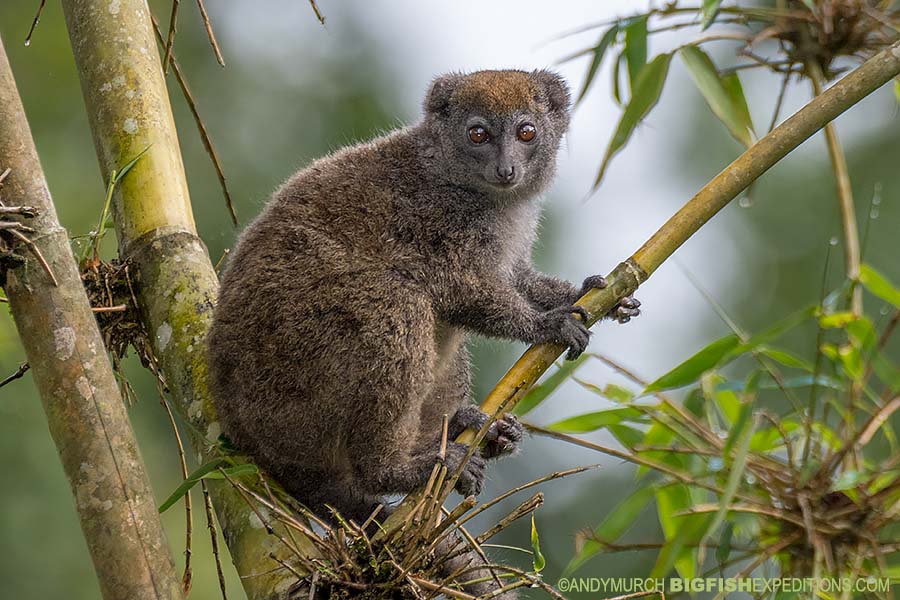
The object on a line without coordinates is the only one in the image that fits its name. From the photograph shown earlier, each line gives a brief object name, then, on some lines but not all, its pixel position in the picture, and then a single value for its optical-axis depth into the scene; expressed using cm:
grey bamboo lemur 923
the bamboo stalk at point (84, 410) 666
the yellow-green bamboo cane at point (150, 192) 926
